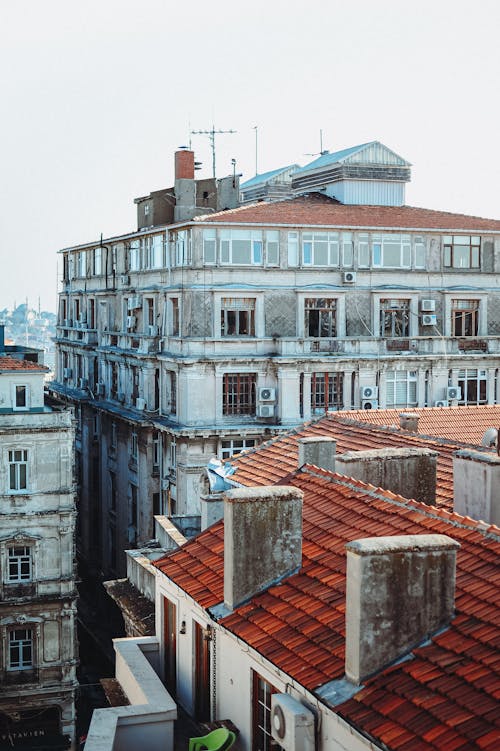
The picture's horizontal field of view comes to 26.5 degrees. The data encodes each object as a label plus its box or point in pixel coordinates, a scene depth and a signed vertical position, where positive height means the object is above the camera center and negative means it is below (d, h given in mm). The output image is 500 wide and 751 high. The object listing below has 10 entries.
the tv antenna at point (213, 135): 57062 +10118
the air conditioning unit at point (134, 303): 50219 +984
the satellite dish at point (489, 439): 20875 -2297
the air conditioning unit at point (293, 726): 9852 -3774
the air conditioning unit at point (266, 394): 44344 -2981
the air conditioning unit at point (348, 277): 46000 +1970
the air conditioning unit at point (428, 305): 47375 +763
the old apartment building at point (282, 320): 44312 +96
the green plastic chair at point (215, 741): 11656 -4629
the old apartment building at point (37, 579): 37094 -8987
